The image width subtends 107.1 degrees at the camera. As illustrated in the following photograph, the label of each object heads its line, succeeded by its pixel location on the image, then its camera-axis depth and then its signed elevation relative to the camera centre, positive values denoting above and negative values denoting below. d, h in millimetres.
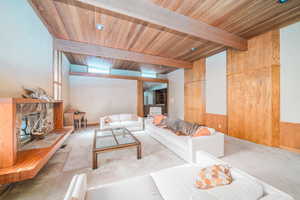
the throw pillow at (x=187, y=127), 2709 -719
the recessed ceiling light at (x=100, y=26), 2708 +1831
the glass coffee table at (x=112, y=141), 2131 -942
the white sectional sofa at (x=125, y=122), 4208 -903
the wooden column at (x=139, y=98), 6713 +117
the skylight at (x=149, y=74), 7215 +1704
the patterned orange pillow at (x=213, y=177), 912 -662
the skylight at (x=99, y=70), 5935 +1643
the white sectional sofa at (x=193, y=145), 2119 -931
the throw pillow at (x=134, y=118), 5003 -819
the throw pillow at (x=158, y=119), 3786 -670
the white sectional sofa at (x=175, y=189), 793 -765
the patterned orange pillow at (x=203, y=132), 2283 -668
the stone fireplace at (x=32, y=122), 1888 -461
